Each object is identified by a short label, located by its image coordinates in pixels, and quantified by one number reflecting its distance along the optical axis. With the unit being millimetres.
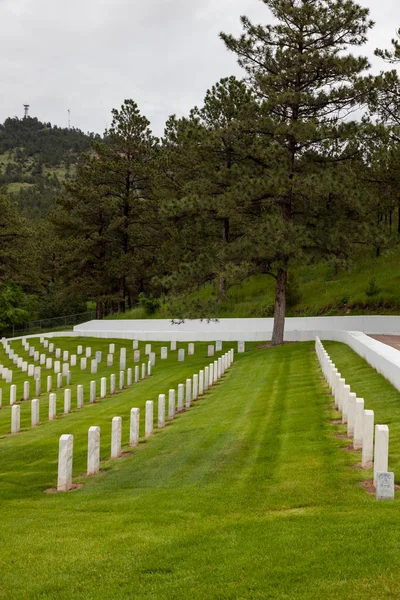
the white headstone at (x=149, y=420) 14414
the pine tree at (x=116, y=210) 57531
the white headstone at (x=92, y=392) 22438
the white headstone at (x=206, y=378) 22312
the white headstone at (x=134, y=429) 13188
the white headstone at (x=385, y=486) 7727
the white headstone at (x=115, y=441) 12374
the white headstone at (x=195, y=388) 20212
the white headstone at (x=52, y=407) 19109
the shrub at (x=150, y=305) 53312
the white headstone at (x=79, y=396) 21219
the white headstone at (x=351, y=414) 11188
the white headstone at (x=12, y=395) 23609
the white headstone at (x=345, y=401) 12306
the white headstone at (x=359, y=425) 10305
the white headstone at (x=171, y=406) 17219
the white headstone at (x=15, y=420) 17609
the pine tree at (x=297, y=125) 31578
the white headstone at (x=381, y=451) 8180
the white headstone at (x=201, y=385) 21203
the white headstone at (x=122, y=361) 30741
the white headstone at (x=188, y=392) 19141
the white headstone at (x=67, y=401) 20516
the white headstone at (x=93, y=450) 10953
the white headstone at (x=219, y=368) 25125
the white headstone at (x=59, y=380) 27808
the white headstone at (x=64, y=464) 10195
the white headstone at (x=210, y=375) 23094
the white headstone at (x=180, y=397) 18281
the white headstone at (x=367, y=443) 9336
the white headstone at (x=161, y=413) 15695
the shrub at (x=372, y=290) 43616
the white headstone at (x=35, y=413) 18391
